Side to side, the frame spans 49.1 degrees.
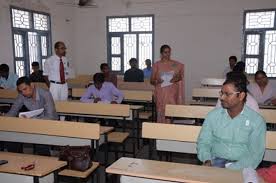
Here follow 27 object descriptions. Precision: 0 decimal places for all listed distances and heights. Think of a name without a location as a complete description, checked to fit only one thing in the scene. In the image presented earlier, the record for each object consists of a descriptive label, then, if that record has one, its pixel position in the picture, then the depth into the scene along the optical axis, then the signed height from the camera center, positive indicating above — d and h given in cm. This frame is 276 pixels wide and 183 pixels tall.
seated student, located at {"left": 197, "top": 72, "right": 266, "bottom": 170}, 233 -59
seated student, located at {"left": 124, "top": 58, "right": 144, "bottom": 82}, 747 -40
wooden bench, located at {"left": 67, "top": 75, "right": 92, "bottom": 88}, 881 -69
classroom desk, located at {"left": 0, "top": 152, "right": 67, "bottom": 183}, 212 -81
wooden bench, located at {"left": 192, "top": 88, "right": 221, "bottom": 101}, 579 -69
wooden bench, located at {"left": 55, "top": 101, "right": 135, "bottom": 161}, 409 -74
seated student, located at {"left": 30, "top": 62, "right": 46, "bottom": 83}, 701 -40
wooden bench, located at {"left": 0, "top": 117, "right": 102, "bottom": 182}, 305 -78
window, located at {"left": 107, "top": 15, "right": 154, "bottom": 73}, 929 +56
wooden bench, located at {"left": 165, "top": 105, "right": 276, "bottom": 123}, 394 -71
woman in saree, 505 -36
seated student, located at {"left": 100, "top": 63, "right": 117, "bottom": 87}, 602 -34
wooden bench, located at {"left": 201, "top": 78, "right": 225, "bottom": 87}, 785 -63
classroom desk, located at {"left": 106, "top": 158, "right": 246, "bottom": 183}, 195 -78
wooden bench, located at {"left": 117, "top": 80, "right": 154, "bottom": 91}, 715 -67
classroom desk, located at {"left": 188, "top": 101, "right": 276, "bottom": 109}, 479 -79
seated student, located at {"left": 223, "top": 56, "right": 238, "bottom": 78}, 759 -8
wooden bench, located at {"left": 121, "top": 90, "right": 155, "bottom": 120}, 562 -75
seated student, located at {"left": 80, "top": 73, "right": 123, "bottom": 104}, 504 -60
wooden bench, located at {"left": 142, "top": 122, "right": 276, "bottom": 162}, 291 -78
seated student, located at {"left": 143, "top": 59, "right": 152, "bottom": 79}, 873 -33
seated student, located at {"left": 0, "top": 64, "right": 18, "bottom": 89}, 636 -45
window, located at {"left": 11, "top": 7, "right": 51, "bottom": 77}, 741 +51
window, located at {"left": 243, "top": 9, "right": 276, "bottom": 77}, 812 +49
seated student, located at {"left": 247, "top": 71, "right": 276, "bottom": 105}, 518 -54
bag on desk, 266 -88
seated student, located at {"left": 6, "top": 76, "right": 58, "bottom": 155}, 352 -54
